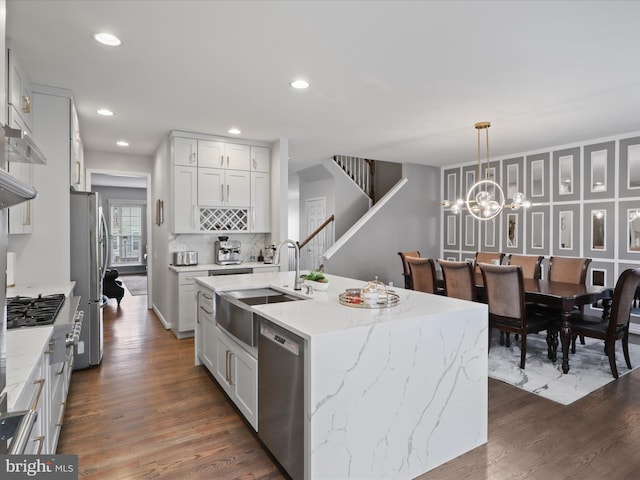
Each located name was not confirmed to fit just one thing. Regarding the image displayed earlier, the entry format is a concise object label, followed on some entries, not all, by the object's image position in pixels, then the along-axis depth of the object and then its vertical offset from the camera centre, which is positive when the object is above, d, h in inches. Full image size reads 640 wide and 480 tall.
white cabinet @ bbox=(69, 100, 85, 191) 137.3 +32.5
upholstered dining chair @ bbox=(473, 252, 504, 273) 205.9 -11.1
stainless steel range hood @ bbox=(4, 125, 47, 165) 57.9 +15.7
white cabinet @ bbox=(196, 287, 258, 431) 94.8 -37.0
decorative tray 90.0 -15.8
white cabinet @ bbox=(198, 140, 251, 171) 196.6 +44.0
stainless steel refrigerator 140.0 -11.7
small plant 117.7 -12.7
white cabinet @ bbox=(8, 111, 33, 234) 99.6 +9.1
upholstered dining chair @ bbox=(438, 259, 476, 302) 160.6 -18.8
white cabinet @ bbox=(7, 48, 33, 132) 98.7 +42.0
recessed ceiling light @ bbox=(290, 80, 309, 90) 127.0 +52.5
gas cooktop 74.8 -16.4
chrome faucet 117.3 -13.7
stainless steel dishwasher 72.5 -33.2
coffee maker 204.5 -8.2
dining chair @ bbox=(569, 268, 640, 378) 131.7 -32.4
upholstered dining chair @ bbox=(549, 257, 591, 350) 173.2 -15.6
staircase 300.8 +55.0
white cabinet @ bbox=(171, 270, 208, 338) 183.9 -32.0
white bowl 113.7 -14.8
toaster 196.7 -11.2
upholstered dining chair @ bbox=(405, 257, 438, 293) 180.4 -18.5
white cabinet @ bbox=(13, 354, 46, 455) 49.7 -25.7
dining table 137.9 -23.4
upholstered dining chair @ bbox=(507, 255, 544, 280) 187.8 -13.5
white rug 125.1 -50.0
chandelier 171.2 +16.5
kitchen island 70.0 -30.3
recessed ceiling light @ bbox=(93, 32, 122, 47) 97.0 +52.0
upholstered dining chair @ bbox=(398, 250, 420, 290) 211.9 -21.1
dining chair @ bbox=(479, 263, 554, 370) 141.3 -26.2
